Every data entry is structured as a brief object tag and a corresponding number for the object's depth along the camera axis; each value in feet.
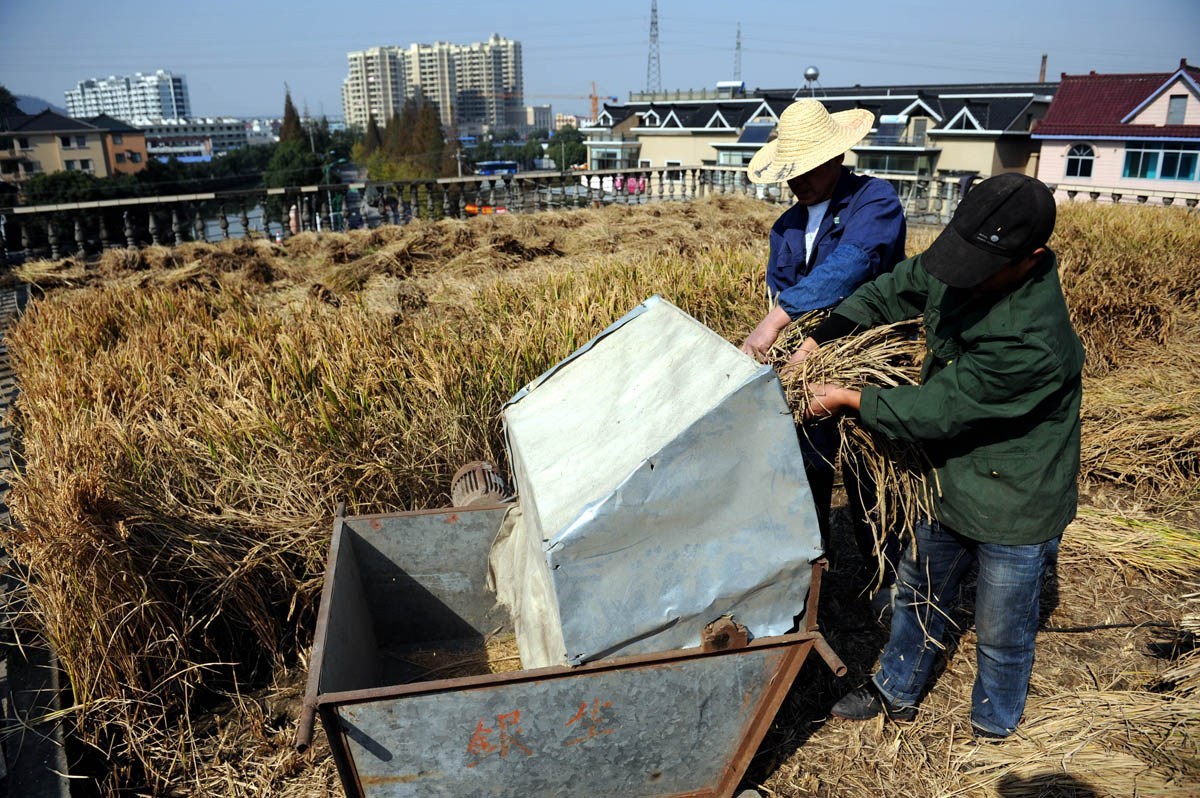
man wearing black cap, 5.54
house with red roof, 89.71
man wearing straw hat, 7.77
